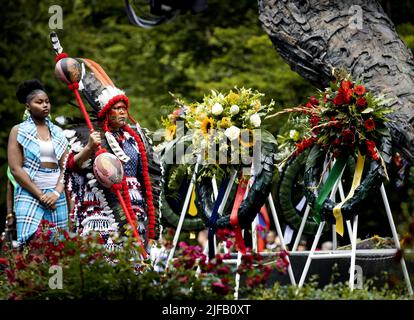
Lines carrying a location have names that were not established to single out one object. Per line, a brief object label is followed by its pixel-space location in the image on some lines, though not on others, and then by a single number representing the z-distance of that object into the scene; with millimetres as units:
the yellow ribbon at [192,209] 16961
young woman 14058
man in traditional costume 13166
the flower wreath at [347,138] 12996
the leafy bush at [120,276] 9691
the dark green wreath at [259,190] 13453
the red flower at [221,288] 9670
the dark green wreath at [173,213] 17087
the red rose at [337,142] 13102
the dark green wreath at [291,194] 16532
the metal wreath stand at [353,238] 12549
